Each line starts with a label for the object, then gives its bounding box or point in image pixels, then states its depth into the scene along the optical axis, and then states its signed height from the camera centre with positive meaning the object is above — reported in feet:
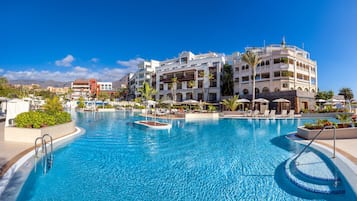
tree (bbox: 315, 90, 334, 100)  121.39 +6.50
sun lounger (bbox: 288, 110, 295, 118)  93.61 -3.94
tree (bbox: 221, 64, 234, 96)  153.47 +18.74
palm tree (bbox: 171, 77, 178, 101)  173.23 +17.20
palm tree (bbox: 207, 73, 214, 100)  154.06 +21.86
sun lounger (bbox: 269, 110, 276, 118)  97.66 -3.81
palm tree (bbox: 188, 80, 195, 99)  165.87 +18.17
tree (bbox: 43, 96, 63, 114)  57.33 +0.36
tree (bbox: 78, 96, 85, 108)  169.68 +1.10
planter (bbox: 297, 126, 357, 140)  34.27 -4.75
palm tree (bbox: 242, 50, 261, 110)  118.83 +27.81
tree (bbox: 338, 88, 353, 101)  175.05 +12.03
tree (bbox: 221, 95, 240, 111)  112.16 +1.44
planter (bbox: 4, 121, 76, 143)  30.71 -4.35
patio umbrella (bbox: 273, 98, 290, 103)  106.52 +2.97
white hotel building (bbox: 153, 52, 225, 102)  159.74 +23.97
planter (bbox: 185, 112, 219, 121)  89.40 -4.79
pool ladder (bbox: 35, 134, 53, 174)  22.59 -6.61
